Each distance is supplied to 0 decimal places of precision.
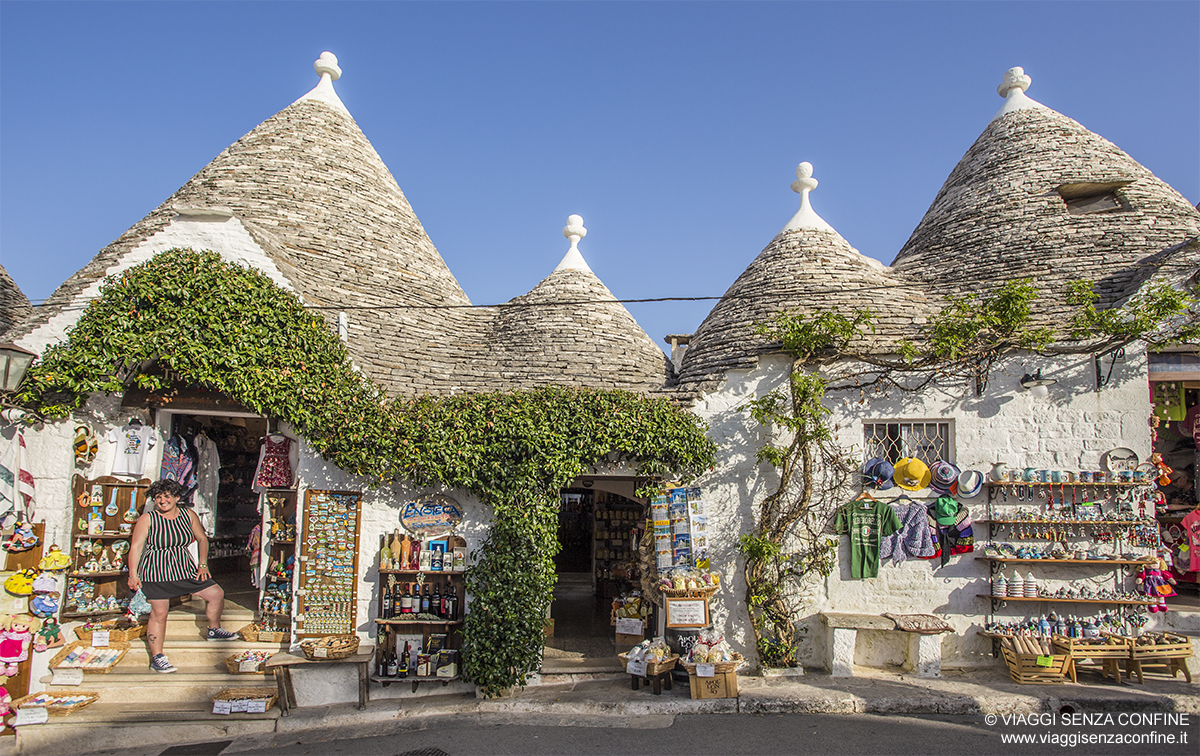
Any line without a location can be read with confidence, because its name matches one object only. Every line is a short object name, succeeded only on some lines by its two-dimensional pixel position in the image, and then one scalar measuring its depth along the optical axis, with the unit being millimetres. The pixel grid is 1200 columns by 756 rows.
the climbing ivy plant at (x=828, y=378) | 8242
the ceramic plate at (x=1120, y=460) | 8367
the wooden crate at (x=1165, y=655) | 7762
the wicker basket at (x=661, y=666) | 7766
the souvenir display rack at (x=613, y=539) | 11727
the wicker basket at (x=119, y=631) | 8055
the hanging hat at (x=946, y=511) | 8383
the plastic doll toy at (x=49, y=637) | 7566
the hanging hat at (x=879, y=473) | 8500
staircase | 7000
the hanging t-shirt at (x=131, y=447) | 8352
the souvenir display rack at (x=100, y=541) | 8055
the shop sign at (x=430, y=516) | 8273
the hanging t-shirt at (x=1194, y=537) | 8891
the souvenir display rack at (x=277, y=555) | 8461
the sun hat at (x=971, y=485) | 8391
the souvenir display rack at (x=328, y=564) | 7992
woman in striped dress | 7938
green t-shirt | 8469
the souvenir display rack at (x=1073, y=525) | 8234
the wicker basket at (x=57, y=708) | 7109
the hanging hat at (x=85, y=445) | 8062
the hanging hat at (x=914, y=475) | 8500
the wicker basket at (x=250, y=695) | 7332
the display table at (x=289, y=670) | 7457
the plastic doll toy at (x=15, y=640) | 7277
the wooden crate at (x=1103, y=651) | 7801
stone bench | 8000
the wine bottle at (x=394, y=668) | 7840
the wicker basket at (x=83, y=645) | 7684
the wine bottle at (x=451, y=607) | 8125
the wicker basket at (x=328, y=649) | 7496
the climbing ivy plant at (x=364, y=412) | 7801
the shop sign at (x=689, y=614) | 7785
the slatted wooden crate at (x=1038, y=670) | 7766
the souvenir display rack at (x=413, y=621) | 7914
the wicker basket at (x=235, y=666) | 7820
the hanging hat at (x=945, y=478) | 8422
